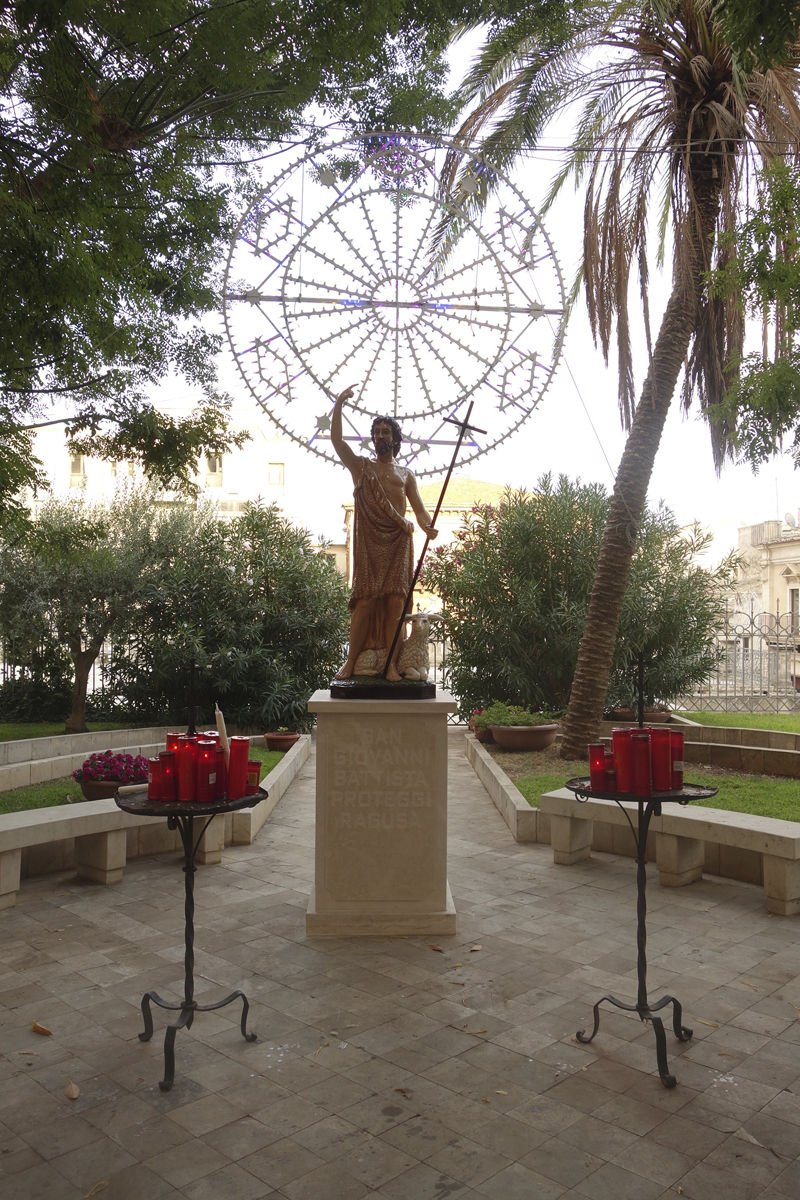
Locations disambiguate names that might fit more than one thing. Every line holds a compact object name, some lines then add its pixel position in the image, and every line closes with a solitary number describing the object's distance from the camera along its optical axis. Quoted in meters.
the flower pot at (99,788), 7.36
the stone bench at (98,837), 5.55
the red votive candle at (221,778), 3.79
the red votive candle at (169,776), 3.74
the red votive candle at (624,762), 3.70
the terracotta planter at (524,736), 11.66
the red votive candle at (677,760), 3.73
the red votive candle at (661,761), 3.70
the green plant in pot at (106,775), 7.39
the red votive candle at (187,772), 3.69
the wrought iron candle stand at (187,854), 3.56
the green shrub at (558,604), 12.69
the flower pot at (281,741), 12.08
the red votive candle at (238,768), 3.76
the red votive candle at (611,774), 3.81
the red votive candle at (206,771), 3.70
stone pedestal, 5.14
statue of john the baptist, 5.54
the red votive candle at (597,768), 3.81
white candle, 3.84
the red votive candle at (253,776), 3.91
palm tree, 8.57
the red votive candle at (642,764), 3.67
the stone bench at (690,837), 5.56
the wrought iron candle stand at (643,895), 3.67
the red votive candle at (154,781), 3.72
